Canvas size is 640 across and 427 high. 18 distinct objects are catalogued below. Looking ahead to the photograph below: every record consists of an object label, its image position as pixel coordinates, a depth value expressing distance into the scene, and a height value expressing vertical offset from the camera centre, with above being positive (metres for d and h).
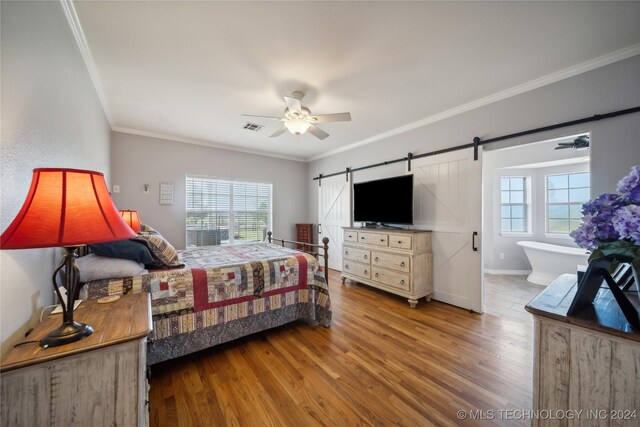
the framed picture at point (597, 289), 0.88 -0.32
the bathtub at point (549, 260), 3.93 -0.80
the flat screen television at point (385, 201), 3.50 +0.21
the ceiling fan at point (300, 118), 2.50 +1.07
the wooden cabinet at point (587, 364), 0.86 -0.60
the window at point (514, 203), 5.01 +0.24
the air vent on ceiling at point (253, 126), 3.63 +1.38
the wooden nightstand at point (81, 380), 0.83 -0.65
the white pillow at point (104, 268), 1.66 -0.41
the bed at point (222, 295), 1.85 -0.77
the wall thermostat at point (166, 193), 4.15 +0.35
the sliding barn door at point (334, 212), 4.88 +0.03
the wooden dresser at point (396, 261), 3.20 -0.70
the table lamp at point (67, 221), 0.80 -0.03
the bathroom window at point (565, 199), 4.49 +0.30
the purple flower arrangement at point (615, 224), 0.79 -0.04
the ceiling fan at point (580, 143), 3.08 +0.95
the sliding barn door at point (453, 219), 2.99 -0.07
